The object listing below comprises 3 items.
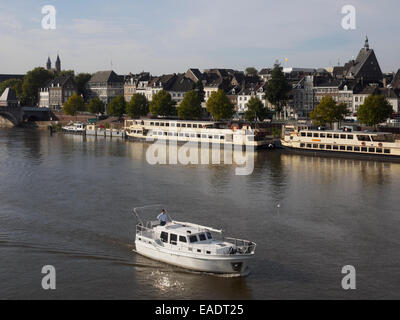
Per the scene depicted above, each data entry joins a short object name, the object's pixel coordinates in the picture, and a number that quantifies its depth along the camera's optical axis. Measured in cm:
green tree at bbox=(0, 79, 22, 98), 17450
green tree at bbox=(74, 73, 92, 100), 16495
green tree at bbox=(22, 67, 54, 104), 16712
